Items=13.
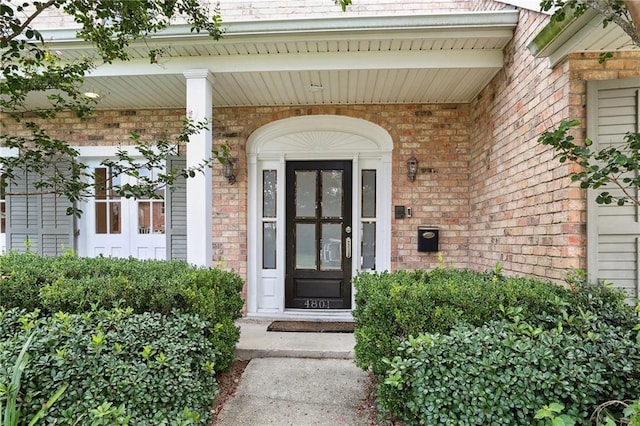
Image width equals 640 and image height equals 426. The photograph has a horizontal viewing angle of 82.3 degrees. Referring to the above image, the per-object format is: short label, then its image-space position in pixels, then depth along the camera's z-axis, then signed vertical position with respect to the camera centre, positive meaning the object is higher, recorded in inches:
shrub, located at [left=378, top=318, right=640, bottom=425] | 70.6 -33.1
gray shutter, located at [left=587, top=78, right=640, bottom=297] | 92.4 -2.1
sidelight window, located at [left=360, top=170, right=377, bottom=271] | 178.5 -7.6
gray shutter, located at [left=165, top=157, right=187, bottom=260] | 173.6 -7.0
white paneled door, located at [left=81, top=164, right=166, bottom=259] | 184.9 -11.1
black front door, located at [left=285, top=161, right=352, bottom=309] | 179.6 -15.1
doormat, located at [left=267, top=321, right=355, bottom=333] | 155.5 -52.8
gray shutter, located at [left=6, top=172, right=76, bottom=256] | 177.5 -8.2
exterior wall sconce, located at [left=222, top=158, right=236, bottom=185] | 173.9 +16.3
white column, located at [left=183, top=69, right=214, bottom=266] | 133.6 +8.1
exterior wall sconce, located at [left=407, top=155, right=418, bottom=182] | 167.5 +17.7
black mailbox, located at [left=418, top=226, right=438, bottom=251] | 167.9 -15.0
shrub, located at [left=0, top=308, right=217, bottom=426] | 75.1 -34.7
